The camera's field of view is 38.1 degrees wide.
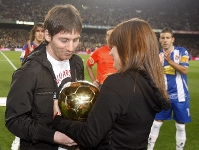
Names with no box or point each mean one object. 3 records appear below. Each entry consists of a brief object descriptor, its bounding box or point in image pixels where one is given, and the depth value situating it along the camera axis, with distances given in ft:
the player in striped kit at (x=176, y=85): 14.51
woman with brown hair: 5.05
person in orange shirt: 18.12
